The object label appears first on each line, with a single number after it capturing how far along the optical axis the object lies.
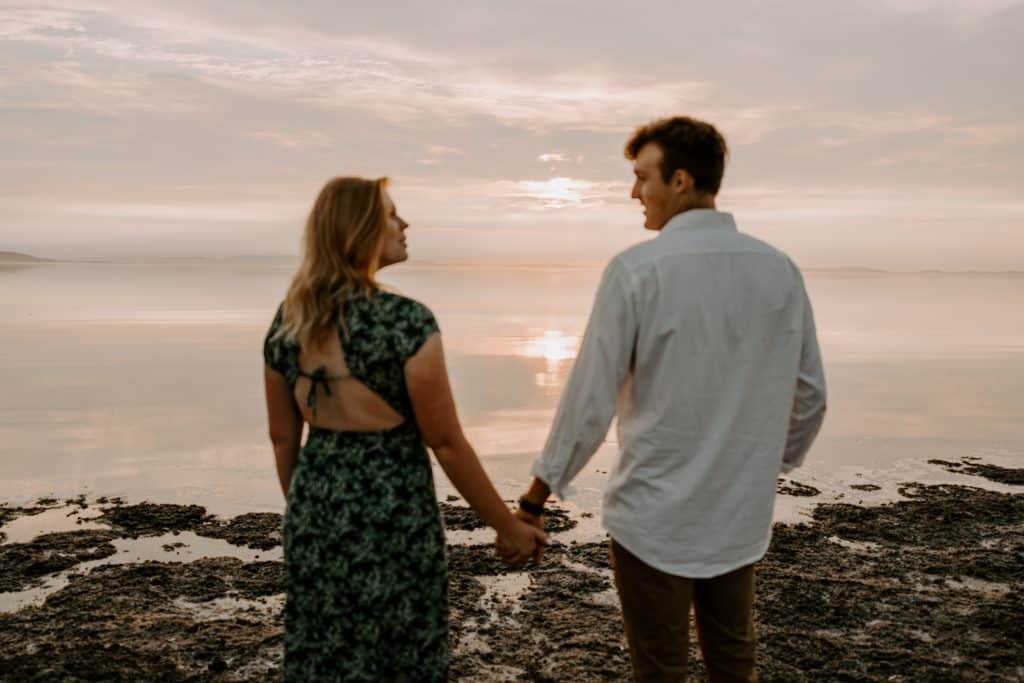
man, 2.62
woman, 2.60
